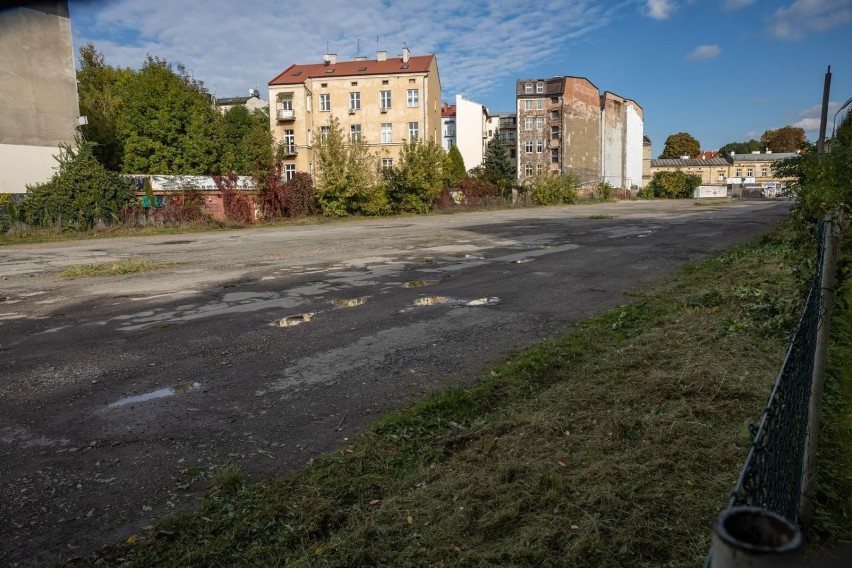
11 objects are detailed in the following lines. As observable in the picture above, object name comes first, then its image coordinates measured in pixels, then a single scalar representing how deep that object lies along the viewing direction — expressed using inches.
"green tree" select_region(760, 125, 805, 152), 4980.3
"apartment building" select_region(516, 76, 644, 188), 2999.5
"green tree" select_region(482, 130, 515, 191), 2891.2
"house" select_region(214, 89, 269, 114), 3417.8
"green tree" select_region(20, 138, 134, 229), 1075.3
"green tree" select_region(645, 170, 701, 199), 3132.4
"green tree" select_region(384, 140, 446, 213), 1590.8
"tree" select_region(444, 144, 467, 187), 2605.8
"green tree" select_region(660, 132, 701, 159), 4997.5
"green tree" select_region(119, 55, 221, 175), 1811.0
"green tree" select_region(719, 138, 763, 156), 5812.0
